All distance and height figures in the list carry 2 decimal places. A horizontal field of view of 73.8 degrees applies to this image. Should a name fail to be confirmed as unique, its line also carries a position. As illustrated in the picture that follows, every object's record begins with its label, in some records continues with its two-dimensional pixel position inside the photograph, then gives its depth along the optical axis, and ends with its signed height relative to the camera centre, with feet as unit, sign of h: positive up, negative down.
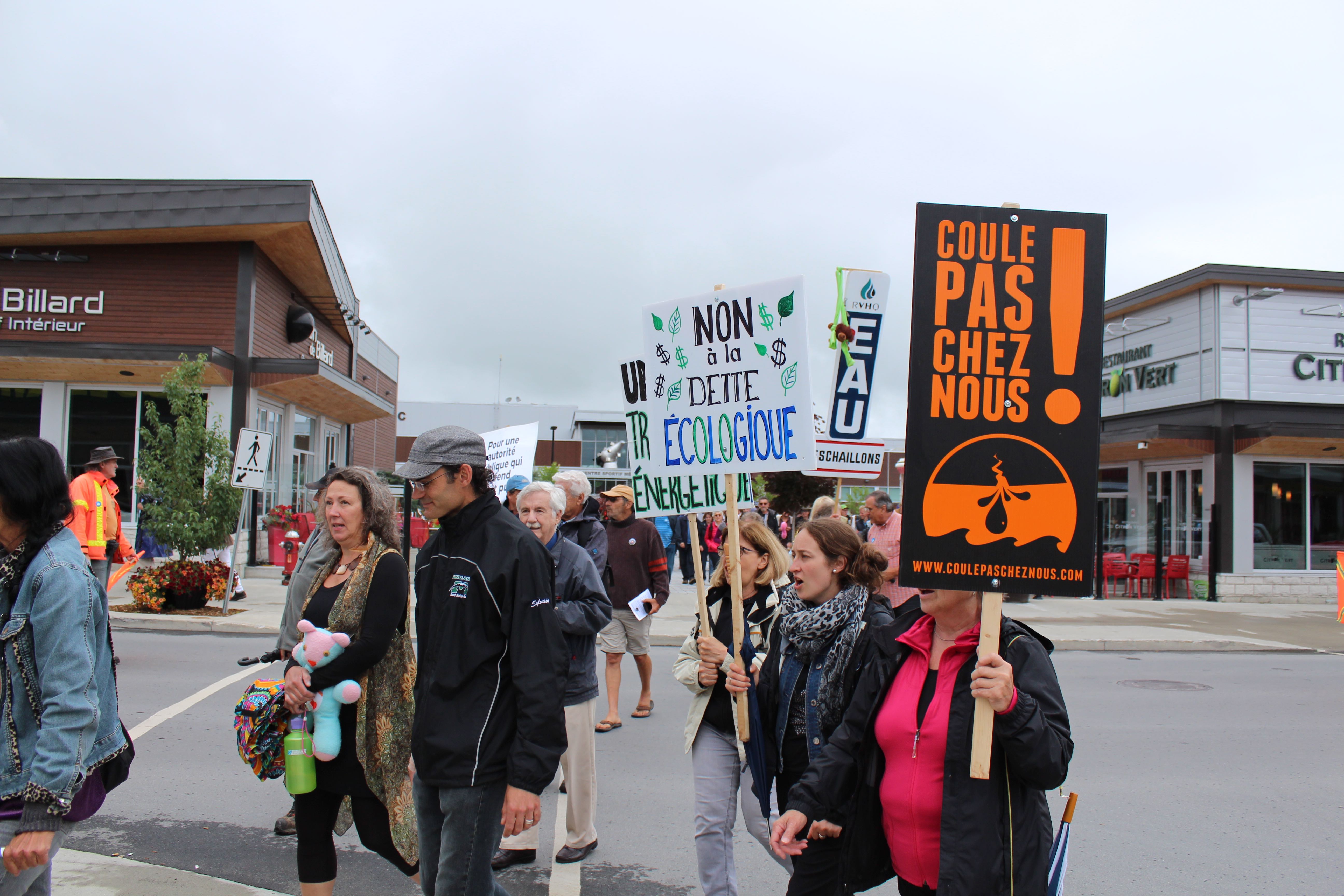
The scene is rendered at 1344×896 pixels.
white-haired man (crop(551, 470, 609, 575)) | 19.08 -0.61
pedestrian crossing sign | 41.45 +0.90
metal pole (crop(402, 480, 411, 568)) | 15.42 -0.81
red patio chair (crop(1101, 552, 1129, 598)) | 63.82 -4.14
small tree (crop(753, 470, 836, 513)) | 96.73 +0.98
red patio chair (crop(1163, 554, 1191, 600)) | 64.59 -4.08
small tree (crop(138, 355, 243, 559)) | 41.65 -0.01
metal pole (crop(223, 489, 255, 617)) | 40.91 -4.19
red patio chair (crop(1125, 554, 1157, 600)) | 63.87 -4.29
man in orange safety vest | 31.71 -1.29
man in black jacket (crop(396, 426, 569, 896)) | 9.21 -2.13
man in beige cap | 23.84 -2.15
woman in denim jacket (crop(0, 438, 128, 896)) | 7.91 -1.85
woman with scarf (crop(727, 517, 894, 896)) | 10.44 -1.70
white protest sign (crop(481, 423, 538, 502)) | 28.60 +1.19
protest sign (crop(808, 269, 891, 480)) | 22.07 +2.77
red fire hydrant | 54.54 -4.10
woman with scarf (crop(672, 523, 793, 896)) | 11.71 -2.85
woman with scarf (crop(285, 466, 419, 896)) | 10.99 -2.94
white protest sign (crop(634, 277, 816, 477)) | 12.53 +1.64
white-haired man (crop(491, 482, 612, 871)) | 14.82 -3.25
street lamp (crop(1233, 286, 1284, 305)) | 57.57 +14.73
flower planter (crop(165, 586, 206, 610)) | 41.68 -5.74
